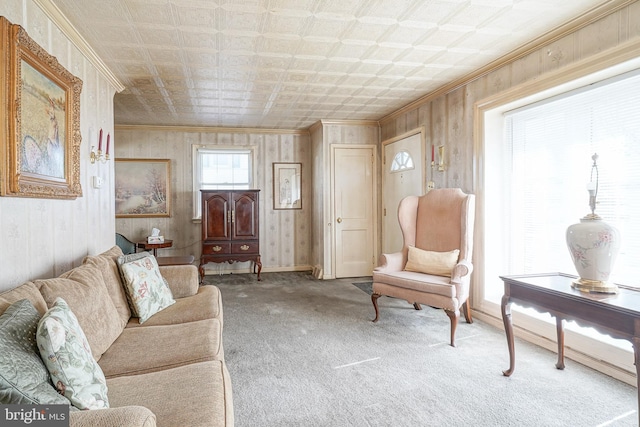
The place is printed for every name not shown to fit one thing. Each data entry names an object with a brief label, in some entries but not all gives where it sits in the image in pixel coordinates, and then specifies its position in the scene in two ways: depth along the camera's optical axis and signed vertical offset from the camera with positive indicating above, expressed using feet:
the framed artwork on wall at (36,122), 5.62 +1.72
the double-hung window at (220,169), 18.91 +2.28
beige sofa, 3.86 -2.26
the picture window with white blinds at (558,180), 7.78 +0.74
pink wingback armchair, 9.68 -1.37
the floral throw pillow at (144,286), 7.39 -1.68
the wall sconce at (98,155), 9.61 +1.59
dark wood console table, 5.17 -1.68
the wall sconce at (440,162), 12.91 +1.76
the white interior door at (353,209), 17.97 +0.00
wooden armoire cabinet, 17.29 -0.84
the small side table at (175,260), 11.60 -1.73
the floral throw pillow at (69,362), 3.55 -1.62
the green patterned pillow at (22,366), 3.01 -1.44
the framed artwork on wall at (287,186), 19.89 +1.36
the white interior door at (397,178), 14.70 +1.42
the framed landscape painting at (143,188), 18.06 +1.19
